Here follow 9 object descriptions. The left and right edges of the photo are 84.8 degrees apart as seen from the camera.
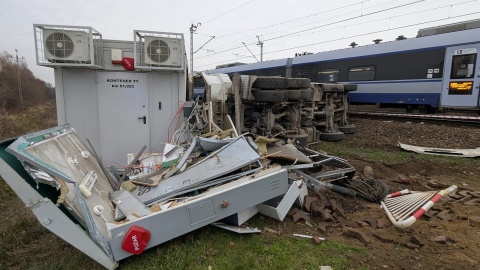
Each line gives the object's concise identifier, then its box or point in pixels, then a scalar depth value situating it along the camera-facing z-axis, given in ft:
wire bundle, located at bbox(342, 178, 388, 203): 12.07
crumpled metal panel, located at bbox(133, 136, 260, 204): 9.43
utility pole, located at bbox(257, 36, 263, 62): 84.90
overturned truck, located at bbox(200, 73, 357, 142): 19.20
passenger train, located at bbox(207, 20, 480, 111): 30.14
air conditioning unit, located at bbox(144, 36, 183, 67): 16.16
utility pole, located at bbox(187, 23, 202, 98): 83.59
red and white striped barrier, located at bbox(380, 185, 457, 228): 9.36
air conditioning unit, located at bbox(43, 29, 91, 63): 14.74
